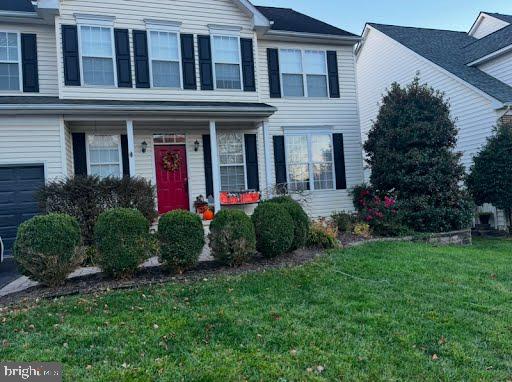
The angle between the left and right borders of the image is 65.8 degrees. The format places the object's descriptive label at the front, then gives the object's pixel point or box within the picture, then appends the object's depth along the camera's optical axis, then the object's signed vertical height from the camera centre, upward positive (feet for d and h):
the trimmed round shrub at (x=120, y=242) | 19.10 -2.02
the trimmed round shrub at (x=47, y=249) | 18.20 -2.06
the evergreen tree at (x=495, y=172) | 37.78 +0.69
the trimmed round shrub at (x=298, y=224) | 24.06 -2.08
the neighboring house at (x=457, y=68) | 43.34 +15.09
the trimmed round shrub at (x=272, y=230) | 22.47 -2.16
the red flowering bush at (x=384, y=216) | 32.14 -2.56
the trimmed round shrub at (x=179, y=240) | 19.92 -2.16
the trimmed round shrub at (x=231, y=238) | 21.11 -2.35
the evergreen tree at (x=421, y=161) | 33.86 +2.00
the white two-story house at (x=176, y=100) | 31.30 +8.78
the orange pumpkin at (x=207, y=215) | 34.83 -1.71
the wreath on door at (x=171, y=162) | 36.99 +3.36
